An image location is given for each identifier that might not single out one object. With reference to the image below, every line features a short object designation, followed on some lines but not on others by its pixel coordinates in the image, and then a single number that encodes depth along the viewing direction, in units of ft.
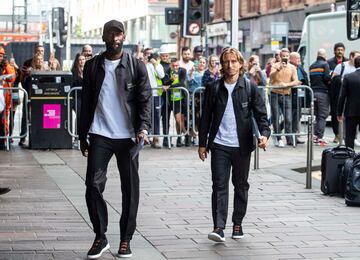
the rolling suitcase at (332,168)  41.06
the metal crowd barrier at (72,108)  61.93
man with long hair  30.14
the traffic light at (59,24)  109.40
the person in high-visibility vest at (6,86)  62.75
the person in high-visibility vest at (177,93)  65.00
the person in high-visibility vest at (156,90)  64.39
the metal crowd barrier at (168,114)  64.44
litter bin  61.87
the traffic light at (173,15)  78.89
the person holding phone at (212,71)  63.05
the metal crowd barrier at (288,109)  65.46
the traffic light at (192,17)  77.51
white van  96.94
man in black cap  27.35
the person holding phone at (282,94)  65.57
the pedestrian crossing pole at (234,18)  60.08
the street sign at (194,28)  77.61
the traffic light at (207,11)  77.41
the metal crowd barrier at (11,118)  62.44
